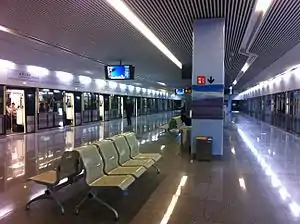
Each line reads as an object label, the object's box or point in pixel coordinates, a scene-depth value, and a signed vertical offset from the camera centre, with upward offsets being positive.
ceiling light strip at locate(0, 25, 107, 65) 8.26 +1.81
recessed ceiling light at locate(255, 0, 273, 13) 6.36 +2.00
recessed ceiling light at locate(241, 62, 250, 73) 17.20 +2.05
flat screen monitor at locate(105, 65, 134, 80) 13.17 +1.24
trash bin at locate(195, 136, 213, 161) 7.76 -1.10
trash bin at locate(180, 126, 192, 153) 9.98 -1.14
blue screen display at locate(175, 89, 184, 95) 35.56 +1.29
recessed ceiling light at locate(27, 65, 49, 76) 15.80 +1.59
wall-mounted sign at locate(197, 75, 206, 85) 8.08 +0.58
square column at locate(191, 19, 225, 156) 8.01 +0.47
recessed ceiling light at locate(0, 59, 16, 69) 13.86 +1.63
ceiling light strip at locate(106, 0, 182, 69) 6.48 +1.94
